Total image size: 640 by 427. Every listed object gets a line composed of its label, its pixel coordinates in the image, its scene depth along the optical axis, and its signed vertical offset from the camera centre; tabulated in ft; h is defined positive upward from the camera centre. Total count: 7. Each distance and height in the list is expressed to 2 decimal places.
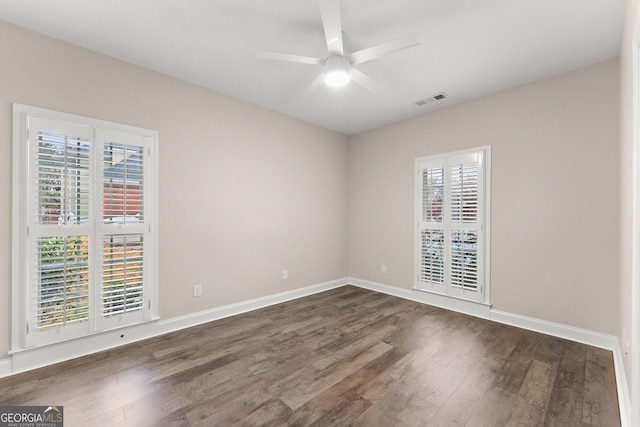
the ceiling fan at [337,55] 5.72 +3.90
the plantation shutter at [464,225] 11.28 -0.44
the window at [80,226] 7.14 -0.41
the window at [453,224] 11.12 -0.41
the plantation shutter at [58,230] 7.23 -0.50
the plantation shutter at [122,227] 8.32 -0.48
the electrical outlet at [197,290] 10.26 -2.92
